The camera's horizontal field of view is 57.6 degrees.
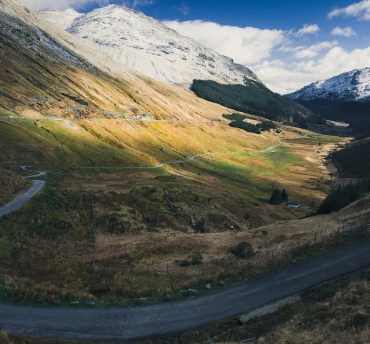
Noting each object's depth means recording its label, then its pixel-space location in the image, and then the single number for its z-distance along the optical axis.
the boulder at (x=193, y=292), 27.73
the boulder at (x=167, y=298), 26.62
